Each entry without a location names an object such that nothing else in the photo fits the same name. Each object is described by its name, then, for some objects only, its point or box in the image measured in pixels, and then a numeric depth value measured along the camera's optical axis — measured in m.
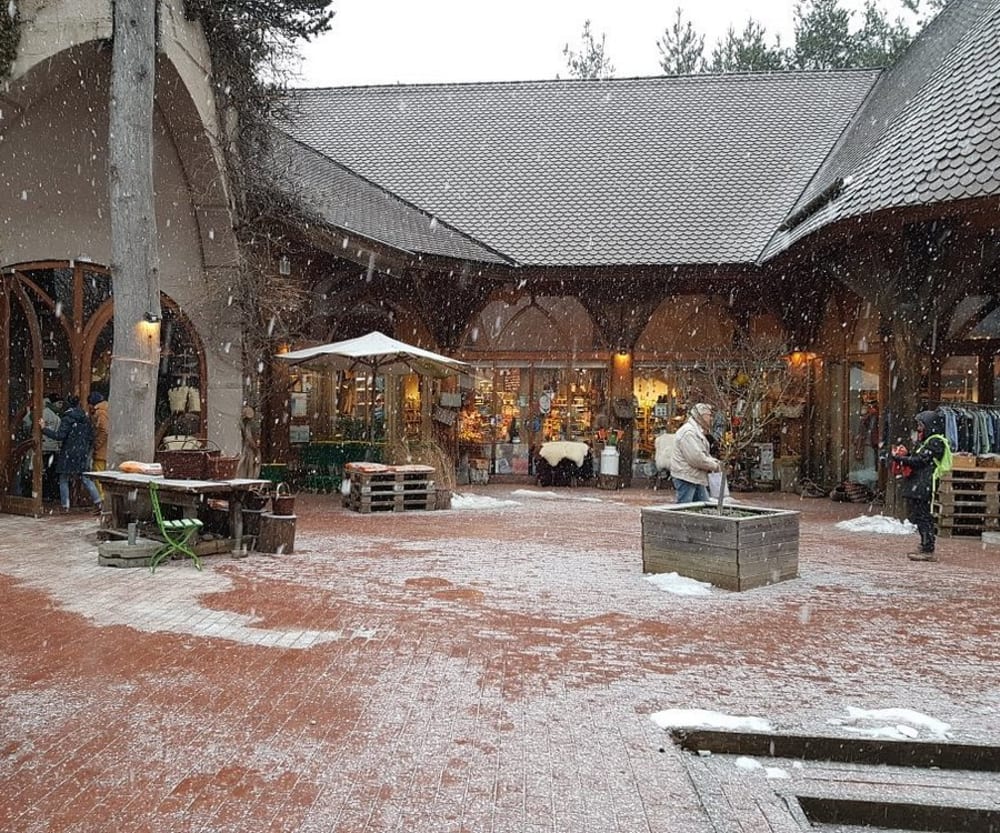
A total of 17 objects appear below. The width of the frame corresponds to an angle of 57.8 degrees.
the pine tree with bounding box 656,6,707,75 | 35.53
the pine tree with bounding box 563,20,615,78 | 37.84
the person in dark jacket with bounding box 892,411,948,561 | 8.71
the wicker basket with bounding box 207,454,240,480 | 8.94
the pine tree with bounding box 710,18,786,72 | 33.00
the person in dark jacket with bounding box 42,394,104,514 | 10.86
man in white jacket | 8.70
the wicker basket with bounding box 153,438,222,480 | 8.77
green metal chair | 7.55
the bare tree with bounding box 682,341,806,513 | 16.23
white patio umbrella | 12.69
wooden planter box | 6.87
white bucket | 16.22
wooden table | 7.75
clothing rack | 11.05
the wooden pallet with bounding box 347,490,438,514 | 11.90
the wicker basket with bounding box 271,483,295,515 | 8.45
